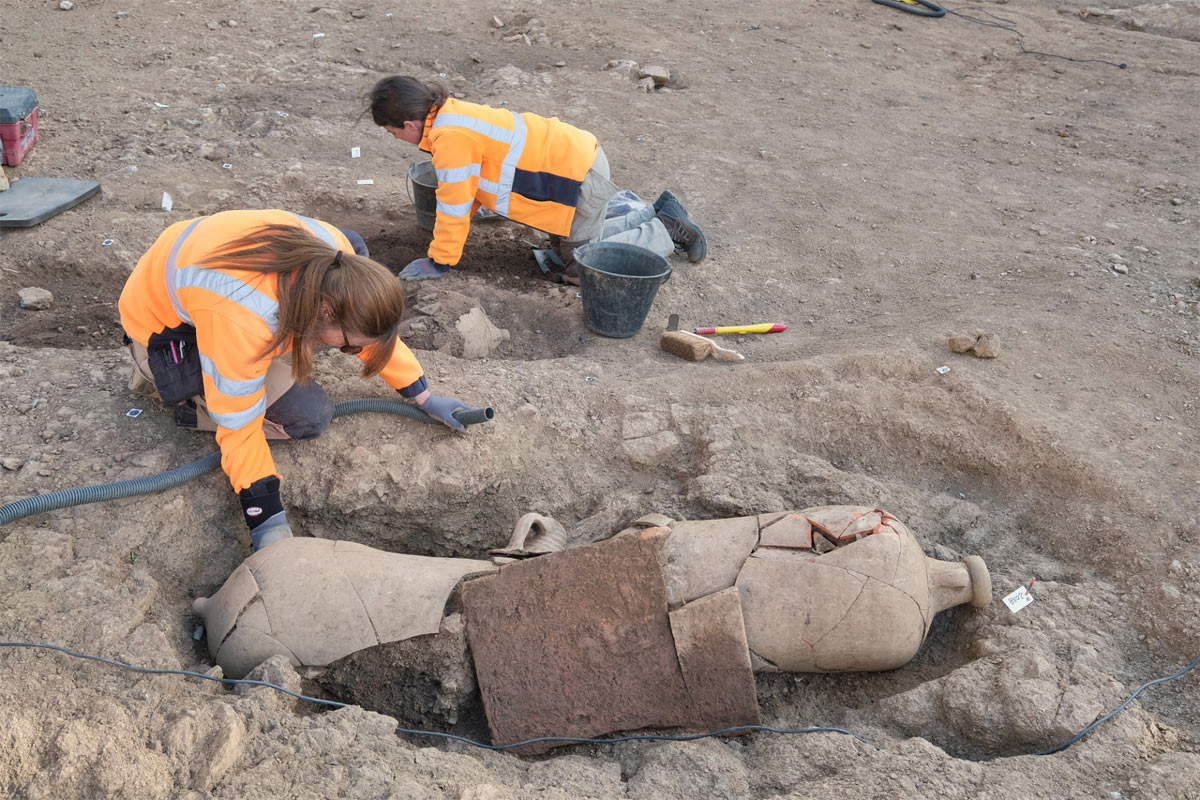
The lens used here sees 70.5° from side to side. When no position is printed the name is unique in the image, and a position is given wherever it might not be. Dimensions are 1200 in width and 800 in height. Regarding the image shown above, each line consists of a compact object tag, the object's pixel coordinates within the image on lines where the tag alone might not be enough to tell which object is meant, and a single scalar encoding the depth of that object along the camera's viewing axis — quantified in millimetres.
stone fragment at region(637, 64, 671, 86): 8133
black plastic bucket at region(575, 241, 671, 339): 4500
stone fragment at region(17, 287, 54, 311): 4484
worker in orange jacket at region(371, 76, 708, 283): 4617
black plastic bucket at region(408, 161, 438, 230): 5414
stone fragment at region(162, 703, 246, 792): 2229
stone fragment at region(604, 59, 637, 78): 8266
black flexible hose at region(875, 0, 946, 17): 10719
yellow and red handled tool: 4801
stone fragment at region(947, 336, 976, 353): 4336
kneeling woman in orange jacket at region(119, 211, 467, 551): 2572
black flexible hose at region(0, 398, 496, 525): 2922
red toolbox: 5367
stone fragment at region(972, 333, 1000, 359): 4316
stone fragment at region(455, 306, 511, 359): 4438
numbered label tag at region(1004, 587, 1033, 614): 3123
